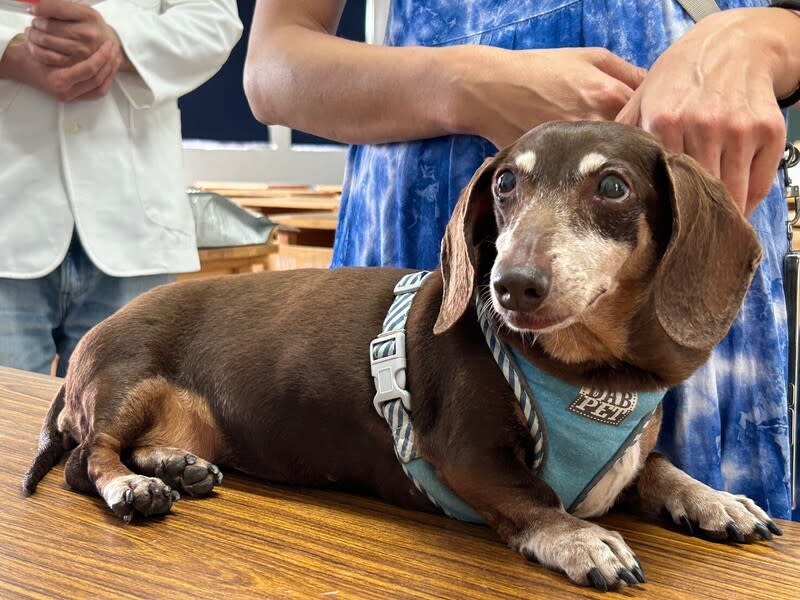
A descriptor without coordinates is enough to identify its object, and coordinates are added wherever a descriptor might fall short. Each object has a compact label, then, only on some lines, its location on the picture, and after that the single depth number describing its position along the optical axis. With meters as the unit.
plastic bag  2.68
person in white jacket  1.71
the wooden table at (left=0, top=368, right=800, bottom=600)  0.78
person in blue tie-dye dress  0.93
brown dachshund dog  0.89
